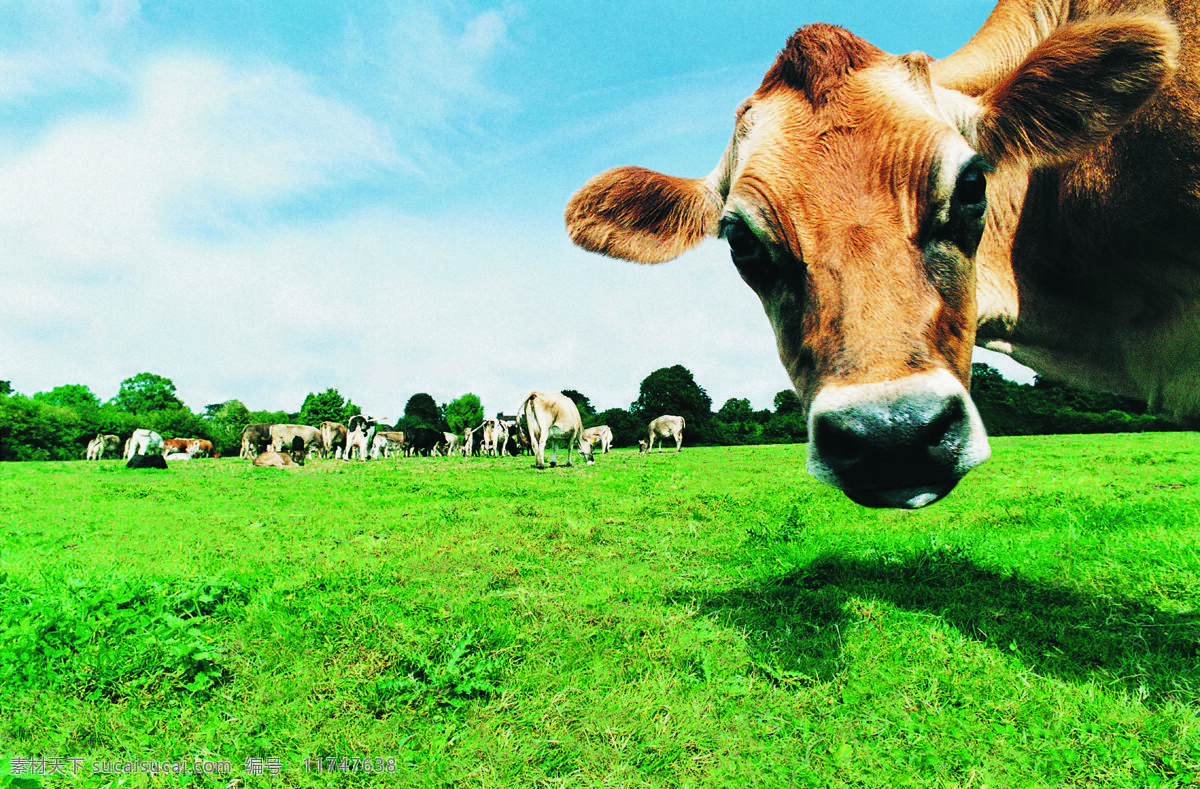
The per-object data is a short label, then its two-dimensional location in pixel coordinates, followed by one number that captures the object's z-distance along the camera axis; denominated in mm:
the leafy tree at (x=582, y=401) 56312
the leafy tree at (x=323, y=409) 64562
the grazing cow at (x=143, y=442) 23984
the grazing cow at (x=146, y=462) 17380
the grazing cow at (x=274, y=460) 18641
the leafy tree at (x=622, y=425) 44406
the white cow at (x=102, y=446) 33062
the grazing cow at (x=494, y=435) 33250
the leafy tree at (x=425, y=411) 62312
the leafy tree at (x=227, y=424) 51031
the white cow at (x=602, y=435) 28388
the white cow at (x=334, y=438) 32812
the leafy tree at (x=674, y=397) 49094
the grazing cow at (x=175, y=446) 34406
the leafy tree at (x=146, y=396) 69062
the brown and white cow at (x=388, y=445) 34281
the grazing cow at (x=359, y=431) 29922
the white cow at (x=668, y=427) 29344
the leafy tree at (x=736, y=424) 38000
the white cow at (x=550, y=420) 17281
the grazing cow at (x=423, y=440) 45203
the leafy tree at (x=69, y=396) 59031
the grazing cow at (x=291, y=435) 29844
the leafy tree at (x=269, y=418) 62750
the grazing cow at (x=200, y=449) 36969
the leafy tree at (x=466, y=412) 58344
